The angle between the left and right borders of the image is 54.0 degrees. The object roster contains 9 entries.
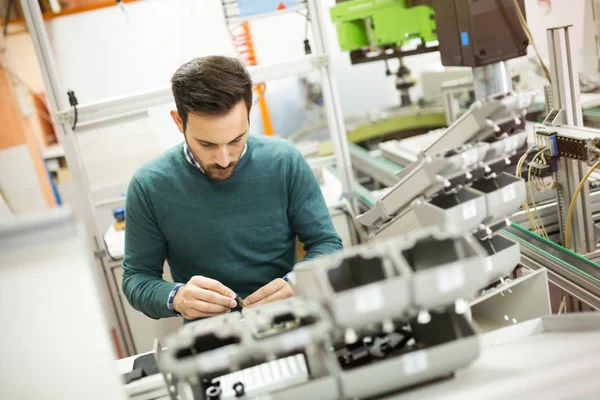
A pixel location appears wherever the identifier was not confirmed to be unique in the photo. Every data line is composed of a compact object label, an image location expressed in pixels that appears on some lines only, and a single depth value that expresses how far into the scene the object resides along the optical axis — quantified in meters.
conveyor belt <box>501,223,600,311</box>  1.46
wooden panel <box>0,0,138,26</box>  3.05
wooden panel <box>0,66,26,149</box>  4.64
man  1.56
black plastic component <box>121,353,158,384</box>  1.07
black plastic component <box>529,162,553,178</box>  1.82
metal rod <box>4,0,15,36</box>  3.70
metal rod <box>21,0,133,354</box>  2.23
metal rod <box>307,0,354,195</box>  2.39
